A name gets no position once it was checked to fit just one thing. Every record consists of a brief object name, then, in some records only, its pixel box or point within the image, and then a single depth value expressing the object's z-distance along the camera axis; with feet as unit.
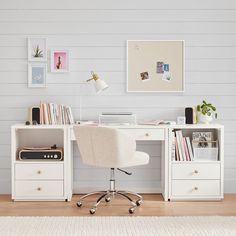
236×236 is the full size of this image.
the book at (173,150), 16.05
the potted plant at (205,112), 16.61
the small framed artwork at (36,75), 17.19
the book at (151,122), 16.34
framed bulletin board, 17.28
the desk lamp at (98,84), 16.51
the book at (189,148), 16.28
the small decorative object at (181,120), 16.75
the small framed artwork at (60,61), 17.19
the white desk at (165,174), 15.94
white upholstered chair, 14.32
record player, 16.07
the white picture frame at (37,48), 17.15
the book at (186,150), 16.25
